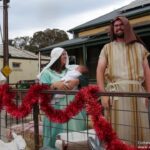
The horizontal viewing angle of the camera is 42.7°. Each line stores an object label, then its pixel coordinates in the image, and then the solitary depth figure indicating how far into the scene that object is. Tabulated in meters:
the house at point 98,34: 7.35
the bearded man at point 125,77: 1.73
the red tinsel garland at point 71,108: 1.46
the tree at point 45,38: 27.05
